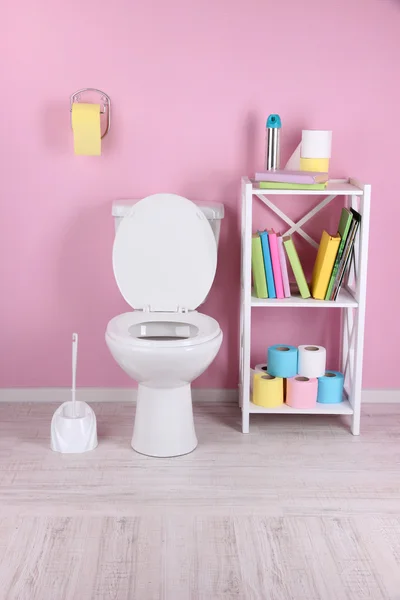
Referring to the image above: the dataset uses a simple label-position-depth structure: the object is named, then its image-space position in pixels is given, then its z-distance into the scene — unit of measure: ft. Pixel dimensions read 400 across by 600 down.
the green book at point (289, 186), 9.28
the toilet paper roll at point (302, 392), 9.77
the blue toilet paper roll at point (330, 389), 9.93
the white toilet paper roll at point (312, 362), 9.88
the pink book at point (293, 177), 9.21
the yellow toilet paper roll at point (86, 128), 9.61
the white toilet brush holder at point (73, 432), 9.25
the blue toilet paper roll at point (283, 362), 9.91
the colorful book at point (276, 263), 9.60
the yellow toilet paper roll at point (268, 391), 9.82
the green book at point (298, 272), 9.73
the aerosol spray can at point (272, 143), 9.55
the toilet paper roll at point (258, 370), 10.31
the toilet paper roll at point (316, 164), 9.52
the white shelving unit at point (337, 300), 9.34
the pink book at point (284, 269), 9.67
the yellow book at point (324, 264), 9.55
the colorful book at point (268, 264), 9.61
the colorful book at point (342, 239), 9.50
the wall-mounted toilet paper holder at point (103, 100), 9.96
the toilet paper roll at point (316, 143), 9.42
